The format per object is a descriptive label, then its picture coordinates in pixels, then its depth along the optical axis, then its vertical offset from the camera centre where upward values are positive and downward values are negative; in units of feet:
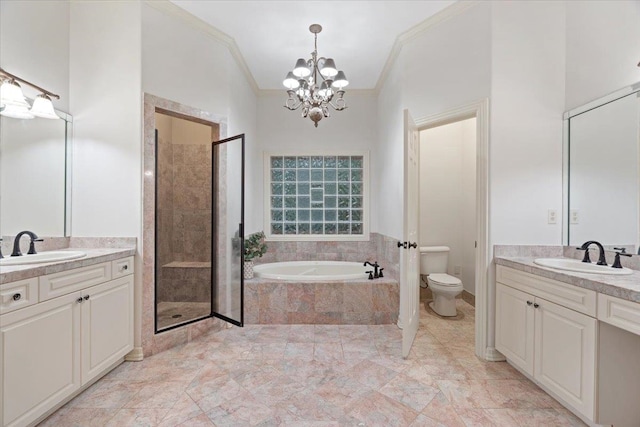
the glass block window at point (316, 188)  14.30 +1.19
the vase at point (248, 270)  10.75 -2.18
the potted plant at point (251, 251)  10.77 -1.52
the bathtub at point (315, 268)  12.68 -2.50
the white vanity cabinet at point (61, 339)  4.69 -2.51
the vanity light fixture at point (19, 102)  5.84 +2.27
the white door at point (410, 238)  7.84 -0.75
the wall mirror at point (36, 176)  6.39 +0.81
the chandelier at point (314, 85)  7.86 +3.63
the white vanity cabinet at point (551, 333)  5.07 -2.43
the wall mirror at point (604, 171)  6.07 +1.01
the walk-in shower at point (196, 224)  9.64 -0.50
